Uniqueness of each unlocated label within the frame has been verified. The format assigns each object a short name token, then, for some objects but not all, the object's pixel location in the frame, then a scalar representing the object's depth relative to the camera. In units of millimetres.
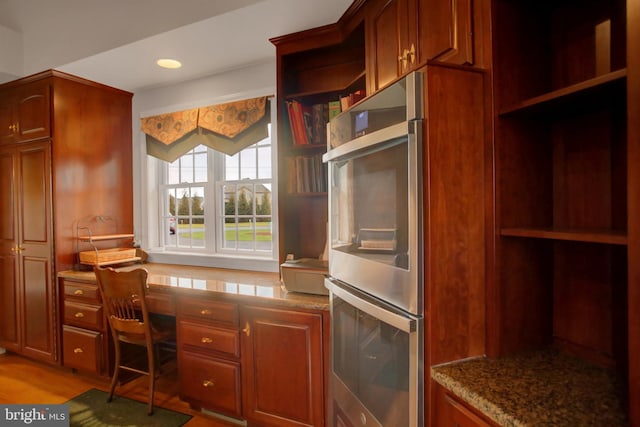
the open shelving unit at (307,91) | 2160
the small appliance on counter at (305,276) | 1869
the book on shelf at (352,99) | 1997
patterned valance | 2725
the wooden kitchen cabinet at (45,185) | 2752
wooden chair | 2176
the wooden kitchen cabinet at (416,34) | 1202
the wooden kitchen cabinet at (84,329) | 2578
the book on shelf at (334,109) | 2146
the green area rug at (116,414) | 2137
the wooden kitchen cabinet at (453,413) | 964
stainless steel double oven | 1104
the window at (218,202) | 2912
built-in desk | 1814
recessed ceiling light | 2625
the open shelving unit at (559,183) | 1056
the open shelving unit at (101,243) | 2785
